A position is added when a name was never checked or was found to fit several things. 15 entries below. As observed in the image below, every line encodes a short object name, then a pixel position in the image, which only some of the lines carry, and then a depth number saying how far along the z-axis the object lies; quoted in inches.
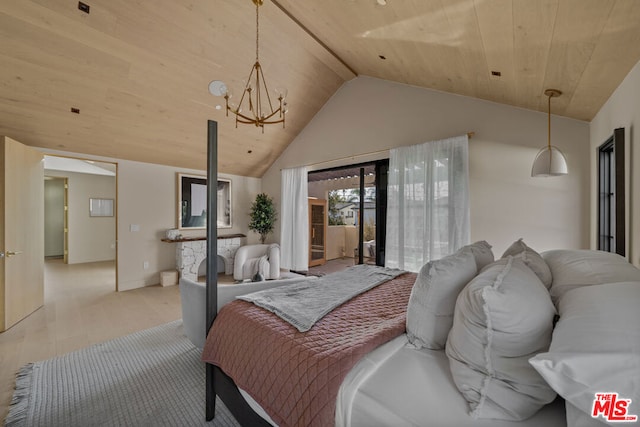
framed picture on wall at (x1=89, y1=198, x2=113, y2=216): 289.6
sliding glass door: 169.2
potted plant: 225.9
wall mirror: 207.3
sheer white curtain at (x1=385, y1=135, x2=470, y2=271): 131.1
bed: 29.0
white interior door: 117.0
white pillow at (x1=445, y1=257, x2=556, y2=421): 33.5
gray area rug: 69.6
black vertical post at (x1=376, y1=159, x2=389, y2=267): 167.2
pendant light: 90.5
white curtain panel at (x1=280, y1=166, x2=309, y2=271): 208.4
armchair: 197.2
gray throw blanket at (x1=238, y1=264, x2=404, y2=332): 60.4
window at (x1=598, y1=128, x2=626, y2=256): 73.1
